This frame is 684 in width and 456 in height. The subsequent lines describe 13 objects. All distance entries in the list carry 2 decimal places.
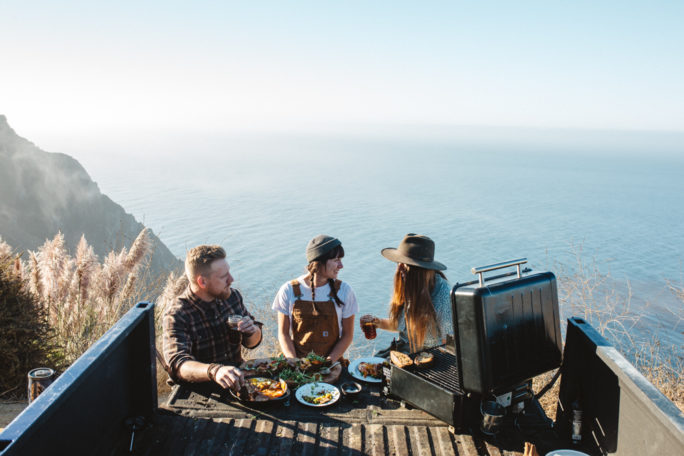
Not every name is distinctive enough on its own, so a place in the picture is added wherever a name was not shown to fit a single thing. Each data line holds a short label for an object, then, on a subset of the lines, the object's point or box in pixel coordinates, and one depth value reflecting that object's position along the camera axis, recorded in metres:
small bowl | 2.89
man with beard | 3.18
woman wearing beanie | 4.21
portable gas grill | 2.26
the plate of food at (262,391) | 2.78
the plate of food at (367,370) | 3.20
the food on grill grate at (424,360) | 2.72
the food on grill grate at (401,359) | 2.70
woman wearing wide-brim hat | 3.96
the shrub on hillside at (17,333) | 5.12
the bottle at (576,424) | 2.47
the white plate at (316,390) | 2.87
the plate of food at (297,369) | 3.18
